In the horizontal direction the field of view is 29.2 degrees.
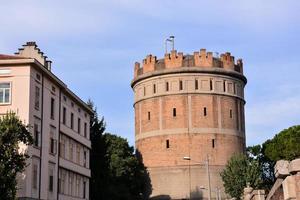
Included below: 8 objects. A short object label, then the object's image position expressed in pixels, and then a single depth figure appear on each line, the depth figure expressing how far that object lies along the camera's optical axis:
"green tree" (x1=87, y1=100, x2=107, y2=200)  48.56
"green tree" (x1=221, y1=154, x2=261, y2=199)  54.65
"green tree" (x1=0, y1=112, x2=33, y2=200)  25.64
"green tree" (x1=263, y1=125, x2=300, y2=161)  64.26
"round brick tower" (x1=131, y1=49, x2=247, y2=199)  63.16
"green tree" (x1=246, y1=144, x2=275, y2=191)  72.20
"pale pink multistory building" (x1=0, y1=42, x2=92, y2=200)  32.84
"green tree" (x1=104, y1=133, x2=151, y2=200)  58.19
